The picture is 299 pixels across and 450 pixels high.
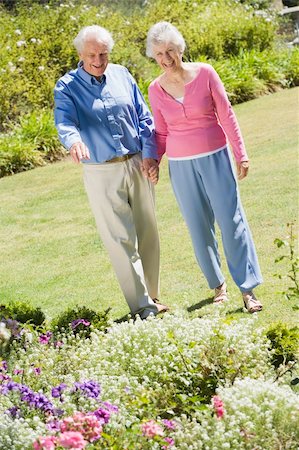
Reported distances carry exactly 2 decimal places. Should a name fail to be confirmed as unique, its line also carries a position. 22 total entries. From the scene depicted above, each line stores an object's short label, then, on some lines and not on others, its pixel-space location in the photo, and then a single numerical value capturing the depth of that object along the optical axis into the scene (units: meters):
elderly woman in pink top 5.77
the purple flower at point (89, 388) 4.13
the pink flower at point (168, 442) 3.72
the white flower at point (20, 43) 14.10
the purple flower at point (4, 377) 4.54
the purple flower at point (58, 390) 4.21
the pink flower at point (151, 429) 3.46
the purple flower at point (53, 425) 3.83
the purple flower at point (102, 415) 3.73
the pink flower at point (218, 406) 3.74
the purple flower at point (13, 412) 4.09
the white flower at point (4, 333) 4.84
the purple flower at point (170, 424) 3.83
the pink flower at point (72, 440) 3.23
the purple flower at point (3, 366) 4.74
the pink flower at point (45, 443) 3.36
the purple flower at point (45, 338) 5.10
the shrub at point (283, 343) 4.78
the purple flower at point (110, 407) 3.92
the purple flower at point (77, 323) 5.30
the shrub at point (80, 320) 5.38
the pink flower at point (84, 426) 3.49
